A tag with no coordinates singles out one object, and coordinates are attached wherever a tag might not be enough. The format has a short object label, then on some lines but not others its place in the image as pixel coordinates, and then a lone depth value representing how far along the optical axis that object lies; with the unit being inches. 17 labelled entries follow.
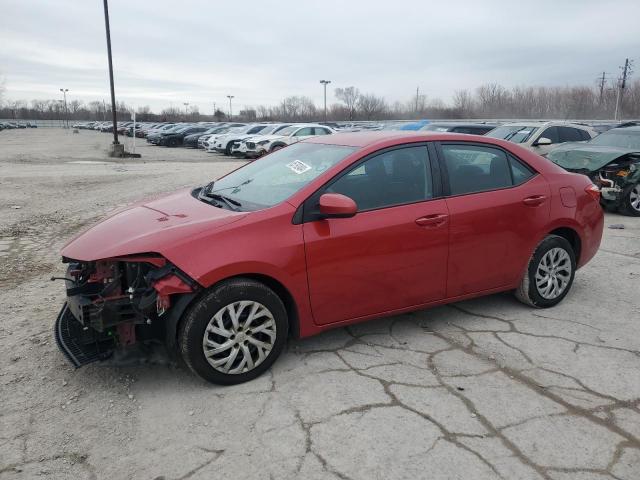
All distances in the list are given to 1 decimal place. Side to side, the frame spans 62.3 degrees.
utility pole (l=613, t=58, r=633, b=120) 2684.5
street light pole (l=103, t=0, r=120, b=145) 941.2
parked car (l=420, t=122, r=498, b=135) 606.5
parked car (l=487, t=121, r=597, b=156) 494.6
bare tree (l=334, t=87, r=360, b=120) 3889.0
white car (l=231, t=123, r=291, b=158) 977.5
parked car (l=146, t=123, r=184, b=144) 1560.5
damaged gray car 379.6
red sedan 130.3
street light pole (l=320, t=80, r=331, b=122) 2886.3
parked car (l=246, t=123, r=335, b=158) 912.3
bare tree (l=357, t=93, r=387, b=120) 3873.0
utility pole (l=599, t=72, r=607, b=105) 3058.1
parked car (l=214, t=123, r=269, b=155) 1121.4
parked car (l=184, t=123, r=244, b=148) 1418.1
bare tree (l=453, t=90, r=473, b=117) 3351.1
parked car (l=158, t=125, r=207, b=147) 1518.2
